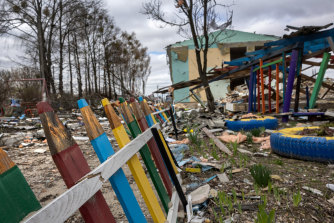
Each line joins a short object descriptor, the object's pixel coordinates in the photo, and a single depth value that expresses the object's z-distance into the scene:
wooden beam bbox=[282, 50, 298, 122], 6.11
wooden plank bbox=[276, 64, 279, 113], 7.07
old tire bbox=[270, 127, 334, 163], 3.19
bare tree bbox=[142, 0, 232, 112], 9.27
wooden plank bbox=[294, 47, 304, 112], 6.20
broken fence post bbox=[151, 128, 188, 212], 2.22
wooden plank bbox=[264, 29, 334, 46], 5.69
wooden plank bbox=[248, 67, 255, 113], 8.81
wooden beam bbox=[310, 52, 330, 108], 6.08
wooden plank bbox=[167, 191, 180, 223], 1.88
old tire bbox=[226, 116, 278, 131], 5.98
